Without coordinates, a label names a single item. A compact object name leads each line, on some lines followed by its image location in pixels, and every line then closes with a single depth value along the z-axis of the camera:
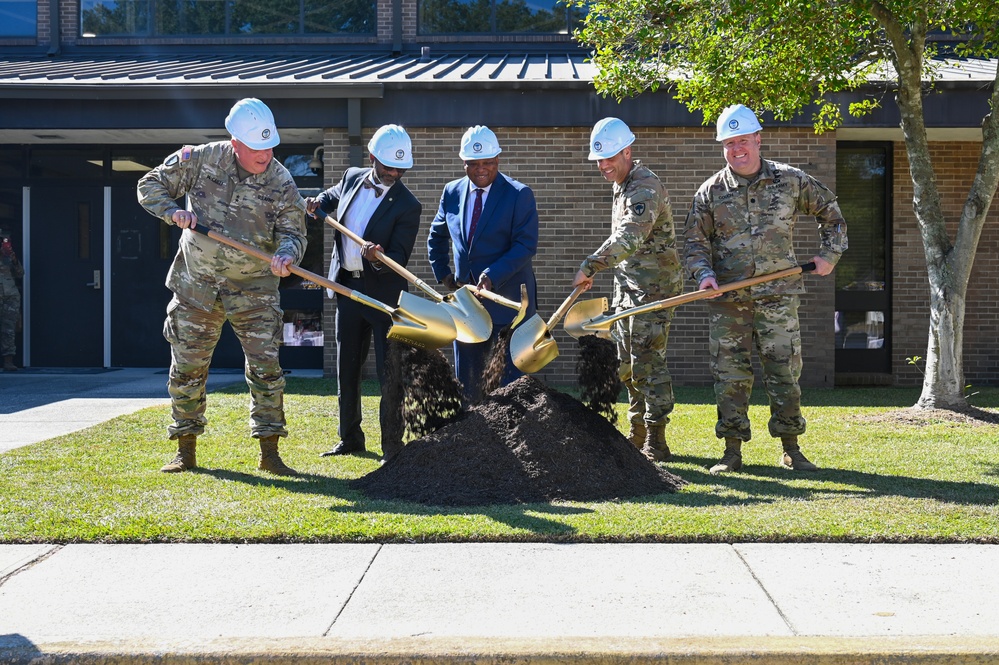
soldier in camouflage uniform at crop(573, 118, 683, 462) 7.18
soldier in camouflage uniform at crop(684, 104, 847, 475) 7.14
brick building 13.17
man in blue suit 7.31
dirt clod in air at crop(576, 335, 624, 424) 7.50
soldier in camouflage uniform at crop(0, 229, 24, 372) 14.71
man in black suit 7.55
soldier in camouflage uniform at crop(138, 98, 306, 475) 6.94
